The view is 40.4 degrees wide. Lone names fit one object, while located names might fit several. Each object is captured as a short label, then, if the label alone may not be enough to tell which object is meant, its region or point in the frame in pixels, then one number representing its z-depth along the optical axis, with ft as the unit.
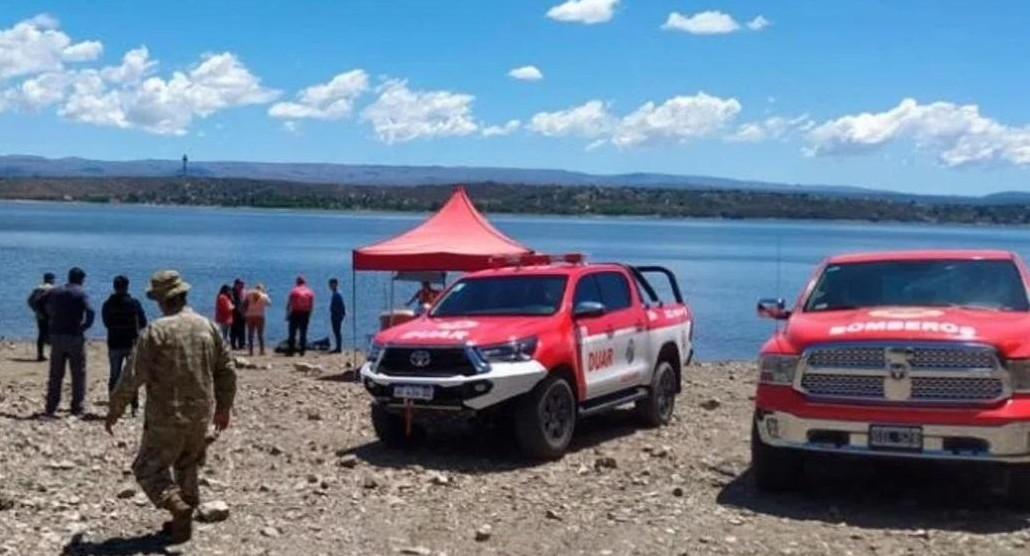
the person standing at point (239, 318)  86.02
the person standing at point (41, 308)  70.77
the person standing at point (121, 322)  49.66
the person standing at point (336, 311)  88.28
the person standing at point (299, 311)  83.61
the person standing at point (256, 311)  84.17
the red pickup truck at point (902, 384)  31.63
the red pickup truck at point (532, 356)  40.11
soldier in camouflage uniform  28.84
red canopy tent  64.34
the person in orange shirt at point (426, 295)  69.56
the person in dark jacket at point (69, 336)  50.14
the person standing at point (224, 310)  84.02
